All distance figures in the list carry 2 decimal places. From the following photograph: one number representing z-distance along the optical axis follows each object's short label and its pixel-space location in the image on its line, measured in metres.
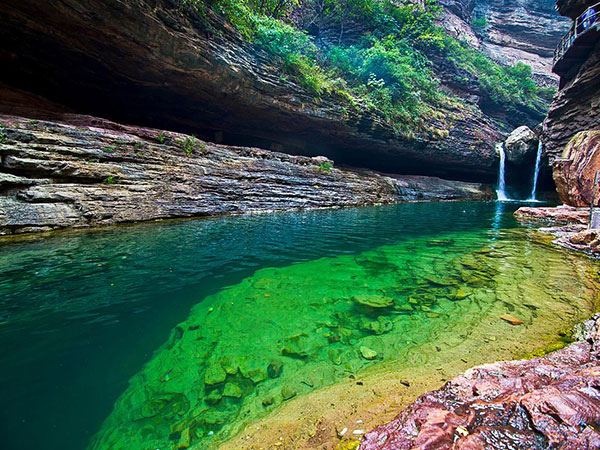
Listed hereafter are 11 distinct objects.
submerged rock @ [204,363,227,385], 1.88
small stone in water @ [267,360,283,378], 1.96
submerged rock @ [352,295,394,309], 2.99
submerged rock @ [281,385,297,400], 1.75
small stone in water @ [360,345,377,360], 2.14
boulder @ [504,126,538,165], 19.23
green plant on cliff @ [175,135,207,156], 10.27
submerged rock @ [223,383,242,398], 1.77
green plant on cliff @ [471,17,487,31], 31.03
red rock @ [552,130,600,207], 10.62
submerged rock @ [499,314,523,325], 2.52
